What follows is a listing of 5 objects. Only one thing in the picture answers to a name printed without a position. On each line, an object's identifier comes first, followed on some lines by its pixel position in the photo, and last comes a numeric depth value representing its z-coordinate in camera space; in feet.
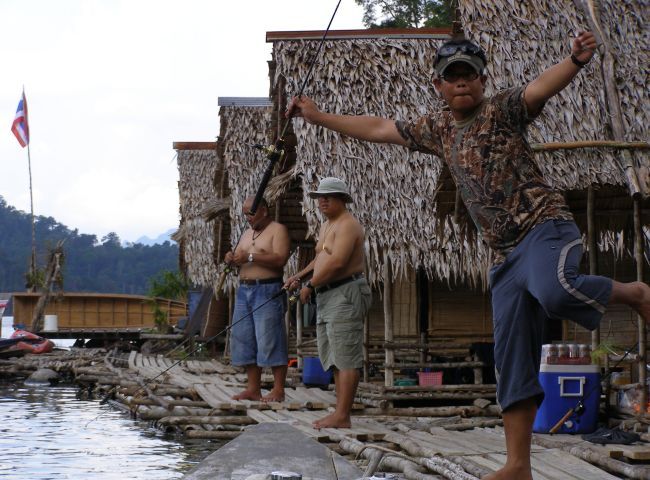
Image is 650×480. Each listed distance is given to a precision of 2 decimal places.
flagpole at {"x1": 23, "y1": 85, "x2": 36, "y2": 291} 108.78
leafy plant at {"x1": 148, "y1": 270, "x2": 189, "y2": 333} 124.77
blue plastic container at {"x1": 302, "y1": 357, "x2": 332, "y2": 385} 38.86
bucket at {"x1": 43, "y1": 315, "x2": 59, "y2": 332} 96.53
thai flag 113.91
